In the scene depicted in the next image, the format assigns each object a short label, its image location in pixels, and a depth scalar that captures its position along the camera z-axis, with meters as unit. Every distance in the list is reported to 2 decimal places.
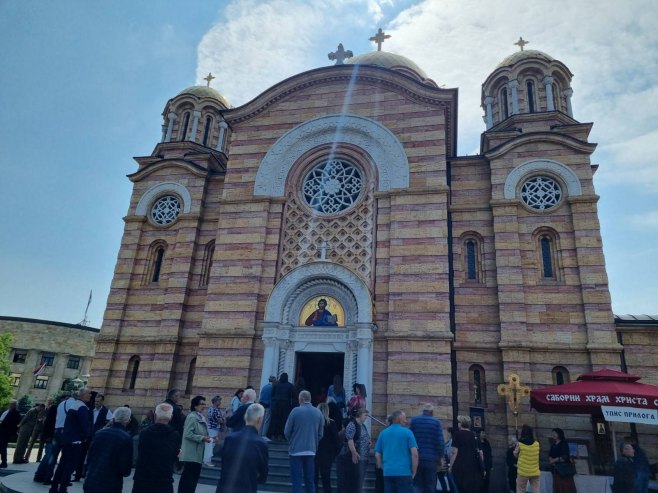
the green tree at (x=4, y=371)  32.59
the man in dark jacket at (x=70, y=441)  7.35
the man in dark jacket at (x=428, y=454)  7.09
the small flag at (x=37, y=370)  36.40
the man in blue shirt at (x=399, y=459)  6.30
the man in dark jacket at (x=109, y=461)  4.70
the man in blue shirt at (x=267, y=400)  11.75
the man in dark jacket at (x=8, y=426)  10.51
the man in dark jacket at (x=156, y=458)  4.67
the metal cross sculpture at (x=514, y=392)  12.65
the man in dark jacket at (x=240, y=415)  6.82
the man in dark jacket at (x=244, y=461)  4.70
